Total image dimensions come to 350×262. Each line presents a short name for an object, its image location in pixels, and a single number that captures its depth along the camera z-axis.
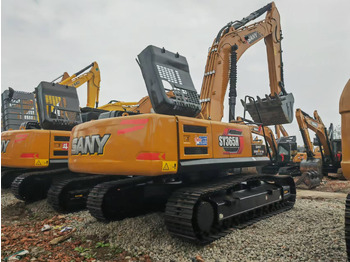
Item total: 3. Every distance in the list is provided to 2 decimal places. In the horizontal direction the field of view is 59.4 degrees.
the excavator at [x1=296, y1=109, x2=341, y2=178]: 11.32
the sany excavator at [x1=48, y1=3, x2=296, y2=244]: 3.41
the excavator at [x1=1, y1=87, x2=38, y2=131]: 10.14
